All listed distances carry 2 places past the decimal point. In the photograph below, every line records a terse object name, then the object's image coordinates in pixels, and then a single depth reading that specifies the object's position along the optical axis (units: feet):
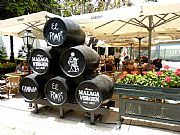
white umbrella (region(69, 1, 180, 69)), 14.58
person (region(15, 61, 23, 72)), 28.37
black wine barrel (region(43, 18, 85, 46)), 16.79
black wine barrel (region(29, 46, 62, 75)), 17.49
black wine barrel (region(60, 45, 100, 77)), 16.11
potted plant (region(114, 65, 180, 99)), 14.37
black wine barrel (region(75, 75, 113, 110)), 15.61
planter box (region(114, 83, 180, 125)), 14.38
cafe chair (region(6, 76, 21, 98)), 23.86
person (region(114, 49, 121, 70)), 52.27
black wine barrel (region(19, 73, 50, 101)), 18.10
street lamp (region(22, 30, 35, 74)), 22.86
